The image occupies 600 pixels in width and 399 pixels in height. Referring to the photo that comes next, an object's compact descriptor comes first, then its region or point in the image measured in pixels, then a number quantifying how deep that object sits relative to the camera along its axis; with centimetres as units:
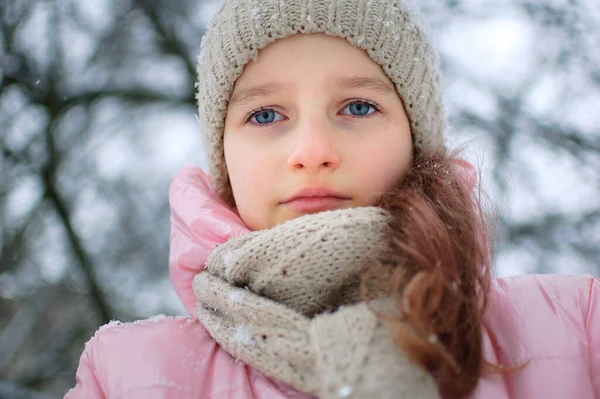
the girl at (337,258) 55
